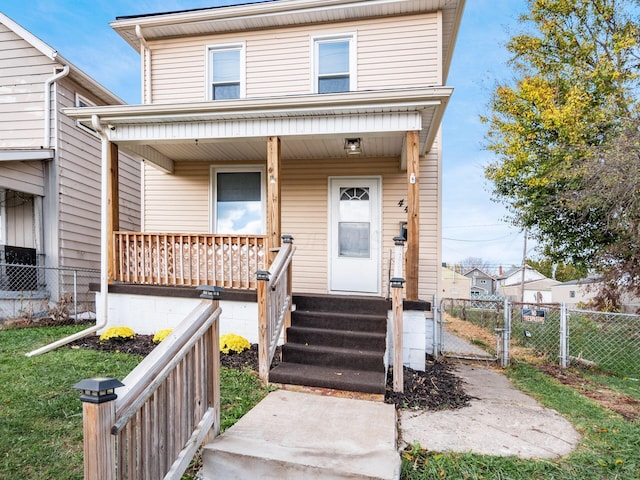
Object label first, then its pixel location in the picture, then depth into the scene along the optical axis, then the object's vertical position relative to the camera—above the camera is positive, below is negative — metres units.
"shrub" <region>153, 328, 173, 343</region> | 5.16 -1.40
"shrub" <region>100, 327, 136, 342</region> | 5.37 -1.44
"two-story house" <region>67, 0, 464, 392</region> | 5.07 +1.54
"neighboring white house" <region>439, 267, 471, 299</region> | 34.25 -4.52
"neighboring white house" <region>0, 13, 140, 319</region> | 7.37 +1.28
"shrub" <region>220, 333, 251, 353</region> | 4.76 -1.42
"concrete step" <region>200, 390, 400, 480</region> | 2.31 -1.49
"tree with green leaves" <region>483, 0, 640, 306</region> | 9.80 +3.75
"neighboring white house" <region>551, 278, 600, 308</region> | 31.23 -4.99
